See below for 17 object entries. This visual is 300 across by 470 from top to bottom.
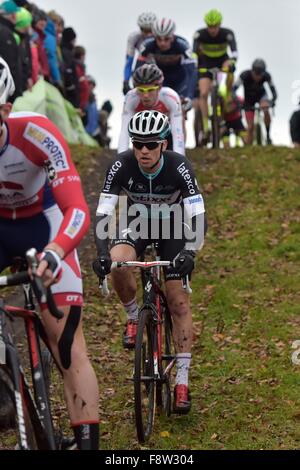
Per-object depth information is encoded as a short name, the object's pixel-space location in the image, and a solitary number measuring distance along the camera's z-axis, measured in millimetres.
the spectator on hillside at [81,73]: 21188
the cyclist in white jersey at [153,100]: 11844
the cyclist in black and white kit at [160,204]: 8672
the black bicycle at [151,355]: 8220
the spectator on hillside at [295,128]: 21209
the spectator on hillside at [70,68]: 20156
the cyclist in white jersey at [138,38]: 17047
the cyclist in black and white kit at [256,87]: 21125
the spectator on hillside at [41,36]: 18328
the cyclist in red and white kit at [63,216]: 6422
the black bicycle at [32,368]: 5926
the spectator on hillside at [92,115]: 22719
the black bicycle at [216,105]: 19953
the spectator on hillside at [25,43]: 16016
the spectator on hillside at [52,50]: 18844
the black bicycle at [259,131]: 23141
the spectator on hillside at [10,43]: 15031
